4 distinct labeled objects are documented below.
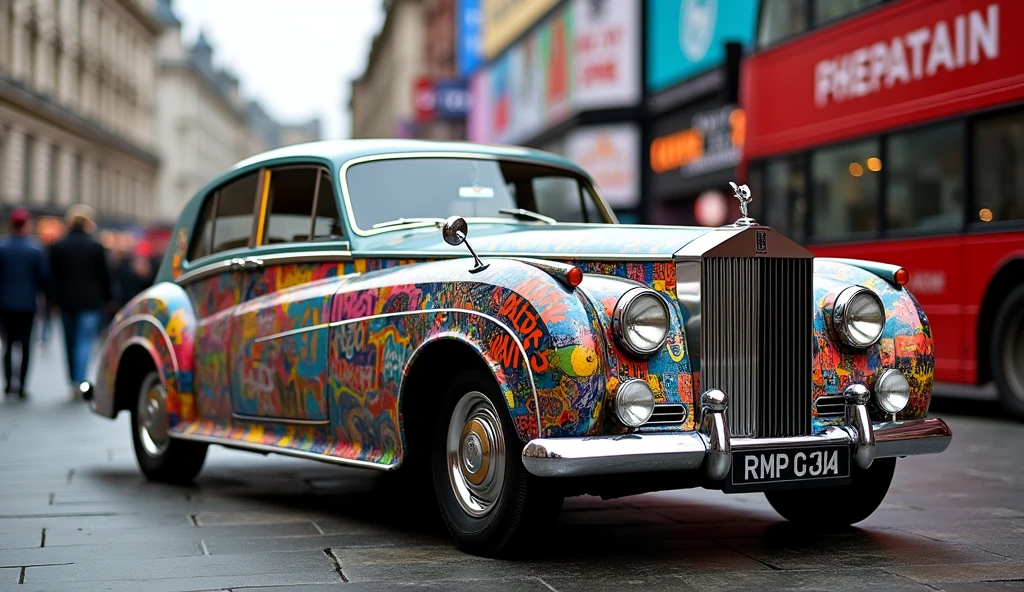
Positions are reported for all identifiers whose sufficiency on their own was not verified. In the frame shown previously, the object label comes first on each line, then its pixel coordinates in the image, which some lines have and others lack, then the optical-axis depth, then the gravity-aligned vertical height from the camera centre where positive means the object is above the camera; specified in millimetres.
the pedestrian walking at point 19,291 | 13273 +272
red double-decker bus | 10398 +1536
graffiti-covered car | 4613 -120
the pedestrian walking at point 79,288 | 13766 +321
